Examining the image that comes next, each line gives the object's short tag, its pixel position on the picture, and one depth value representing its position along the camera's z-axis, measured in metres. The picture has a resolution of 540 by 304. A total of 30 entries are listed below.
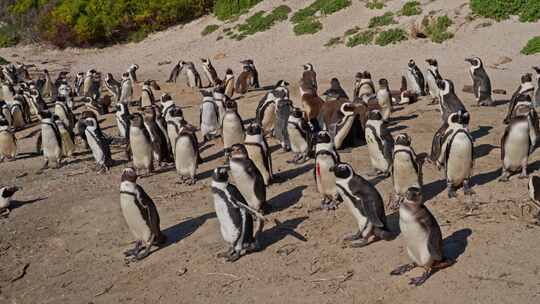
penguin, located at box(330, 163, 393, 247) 7.04
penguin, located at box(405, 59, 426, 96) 14.82
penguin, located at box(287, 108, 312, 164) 10.43
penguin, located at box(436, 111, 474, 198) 8.08
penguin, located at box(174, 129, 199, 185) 9.94
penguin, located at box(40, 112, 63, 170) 11.98
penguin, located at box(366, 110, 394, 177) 9.17
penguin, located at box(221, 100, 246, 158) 10.98
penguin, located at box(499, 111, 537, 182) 8.45
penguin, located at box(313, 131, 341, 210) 8.23
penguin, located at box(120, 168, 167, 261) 7.54
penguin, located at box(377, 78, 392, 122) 12.43
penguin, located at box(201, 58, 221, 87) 18.17
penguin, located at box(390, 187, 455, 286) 6.23
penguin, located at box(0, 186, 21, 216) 9.78
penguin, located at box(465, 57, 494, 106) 13.23
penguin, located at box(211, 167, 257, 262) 7.18
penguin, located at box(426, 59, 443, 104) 13.85
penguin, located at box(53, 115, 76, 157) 12.60
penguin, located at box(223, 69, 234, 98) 16.25
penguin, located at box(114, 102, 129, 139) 12.93
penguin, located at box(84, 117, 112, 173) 11.38
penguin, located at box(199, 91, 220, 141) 12.55
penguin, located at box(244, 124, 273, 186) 9.32
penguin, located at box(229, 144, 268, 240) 8.17
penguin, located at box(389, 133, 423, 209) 7.96
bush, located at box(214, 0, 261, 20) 26.98
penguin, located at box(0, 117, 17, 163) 12.99
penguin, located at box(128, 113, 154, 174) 10.55
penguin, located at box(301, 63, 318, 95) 13.66
